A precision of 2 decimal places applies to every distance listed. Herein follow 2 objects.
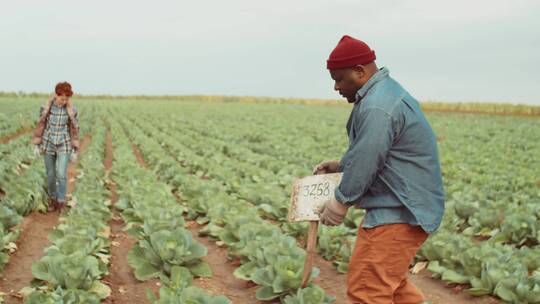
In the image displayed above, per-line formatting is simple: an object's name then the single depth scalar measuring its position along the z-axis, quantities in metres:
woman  8.05
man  3.01
